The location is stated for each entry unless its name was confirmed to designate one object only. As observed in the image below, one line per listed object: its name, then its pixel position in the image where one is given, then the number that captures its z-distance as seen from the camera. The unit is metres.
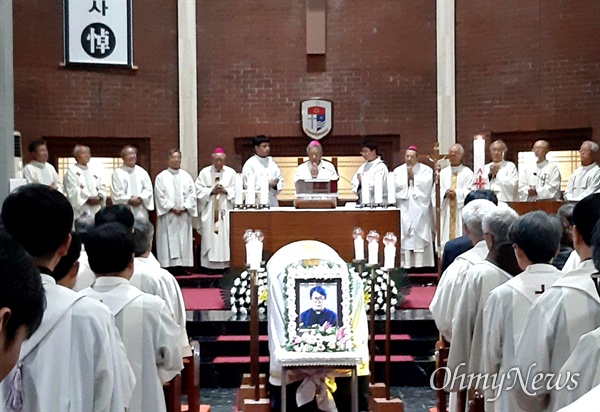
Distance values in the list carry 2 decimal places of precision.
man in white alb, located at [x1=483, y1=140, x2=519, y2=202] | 12.25
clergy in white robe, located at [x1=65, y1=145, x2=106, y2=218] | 12.26
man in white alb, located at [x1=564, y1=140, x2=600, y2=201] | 11.82
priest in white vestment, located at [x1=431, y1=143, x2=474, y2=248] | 12.20
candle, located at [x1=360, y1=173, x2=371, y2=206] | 10.63
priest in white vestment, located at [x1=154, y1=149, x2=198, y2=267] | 12.84
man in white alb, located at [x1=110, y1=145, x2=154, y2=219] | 12.55
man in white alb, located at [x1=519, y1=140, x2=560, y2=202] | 12.13
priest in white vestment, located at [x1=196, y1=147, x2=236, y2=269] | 12.85
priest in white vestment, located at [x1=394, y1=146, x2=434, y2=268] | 12.83
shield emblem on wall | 14.35
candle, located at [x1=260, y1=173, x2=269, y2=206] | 10.34
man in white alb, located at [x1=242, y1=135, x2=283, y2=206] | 12.07
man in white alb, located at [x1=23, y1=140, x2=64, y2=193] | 12.04
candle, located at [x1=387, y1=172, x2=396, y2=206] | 10.83
